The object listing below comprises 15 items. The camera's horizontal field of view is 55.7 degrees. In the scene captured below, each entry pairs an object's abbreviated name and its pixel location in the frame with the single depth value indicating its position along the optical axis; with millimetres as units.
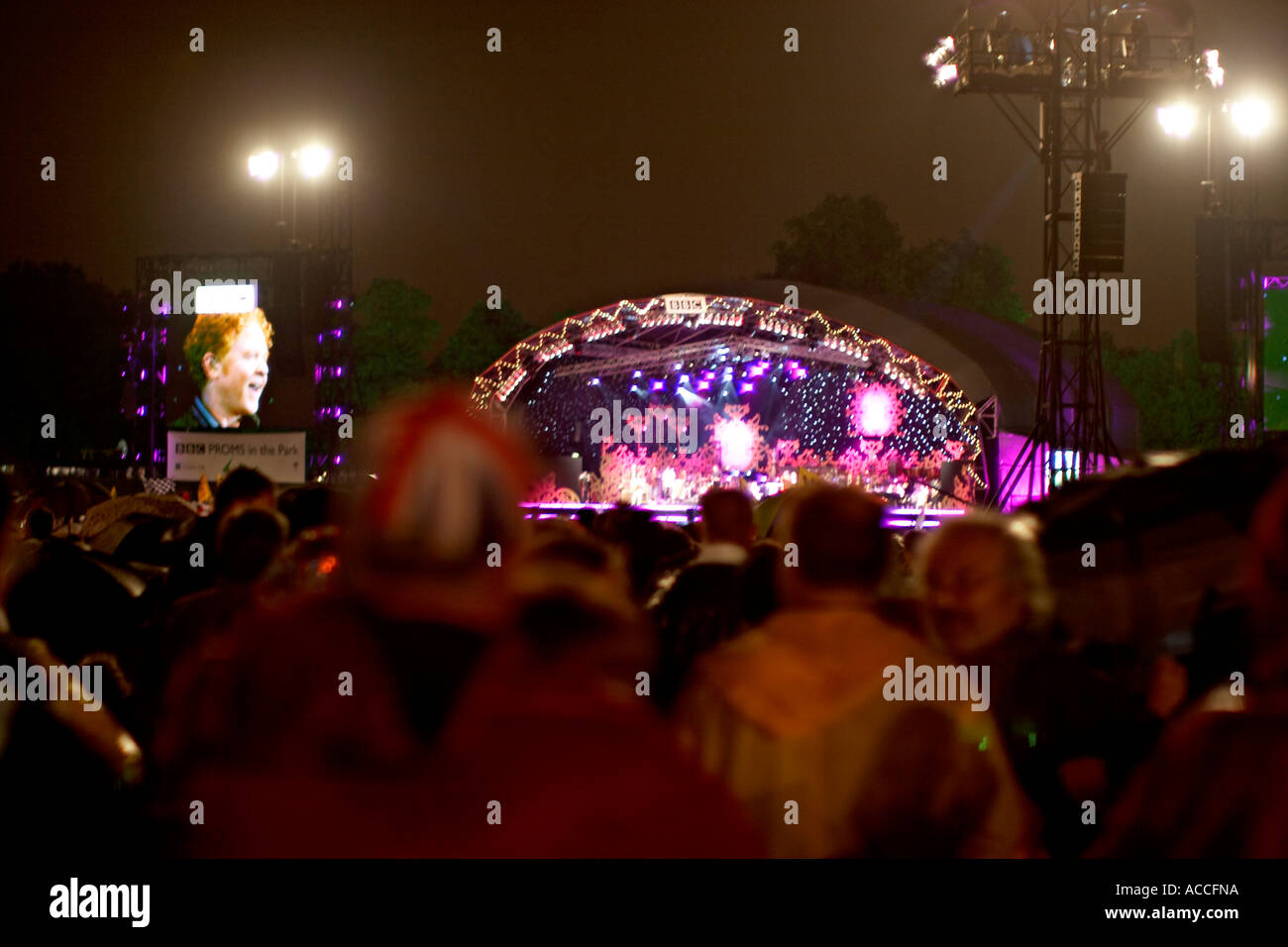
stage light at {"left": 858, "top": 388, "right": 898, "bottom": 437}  25844
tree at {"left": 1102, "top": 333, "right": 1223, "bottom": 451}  44812
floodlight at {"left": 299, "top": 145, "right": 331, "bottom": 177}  21250
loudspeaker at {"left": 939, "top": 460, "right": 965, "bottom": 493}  22714
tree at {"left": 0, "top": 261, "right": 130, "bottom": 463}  46531
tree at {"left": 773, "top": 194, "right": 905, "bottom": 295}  50688
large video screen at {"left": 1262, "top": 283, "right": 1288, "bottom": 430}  18359
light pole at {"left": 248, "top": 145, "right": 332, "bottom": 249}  21264
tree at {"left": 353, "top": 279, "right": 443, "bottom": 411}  49000
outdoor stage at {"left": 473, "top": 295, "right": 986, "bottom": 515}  22266
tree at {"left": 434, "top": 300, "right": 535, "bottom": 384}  50781
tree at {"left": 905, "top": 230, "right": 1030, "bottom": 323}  51594
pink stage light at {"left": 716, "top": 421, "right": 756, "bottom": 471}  26891
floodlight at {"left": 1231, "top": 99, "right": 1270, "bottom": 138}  16797
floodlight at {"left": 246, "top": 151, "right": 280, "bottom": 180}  22422
